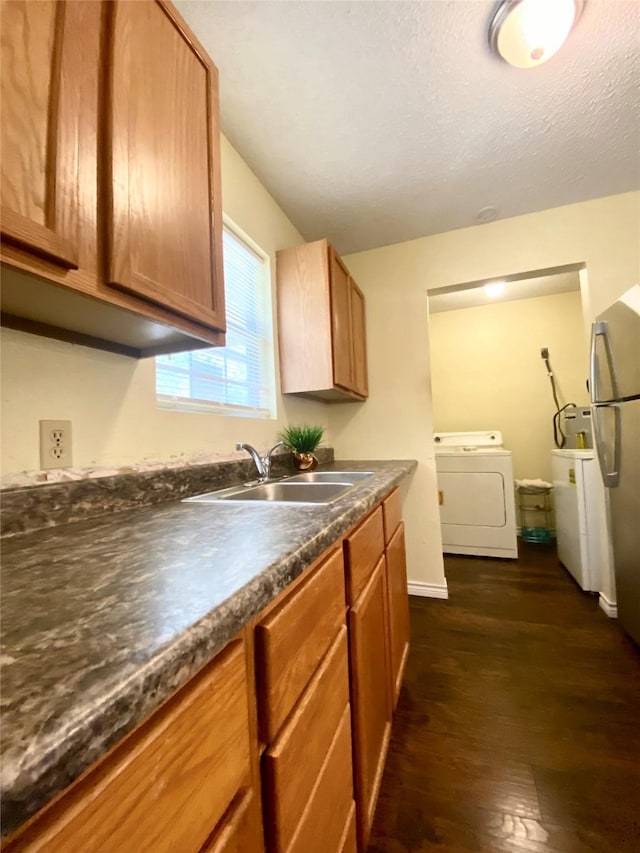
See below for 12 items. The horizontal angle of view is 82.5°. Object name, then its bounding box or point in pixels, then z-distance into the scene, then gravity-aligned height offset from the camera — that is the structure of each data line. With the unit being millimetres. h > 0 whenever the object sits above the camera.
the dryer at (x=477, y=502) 3074 -546
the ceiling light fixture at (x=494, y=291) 3463 +1438
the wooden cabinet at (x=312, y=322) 2043 +707
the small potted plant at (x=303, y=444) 2020 +8
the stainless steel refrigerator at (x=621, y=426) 1725 +35
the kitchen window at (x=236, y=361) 1429 +409
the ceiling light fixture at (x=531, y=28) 1199 +1401
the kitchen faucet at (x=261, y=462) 1505 -67
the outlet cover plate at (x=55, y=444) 872 +27
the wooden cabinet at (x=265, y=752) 294 -365
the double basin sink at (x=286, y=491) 1338 -178
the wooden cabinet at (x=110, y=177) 583 +542
